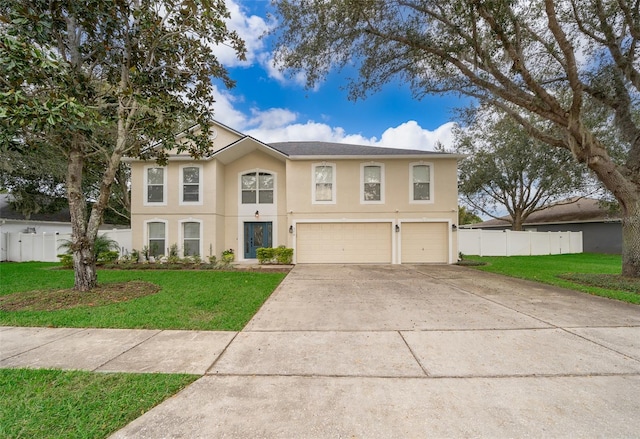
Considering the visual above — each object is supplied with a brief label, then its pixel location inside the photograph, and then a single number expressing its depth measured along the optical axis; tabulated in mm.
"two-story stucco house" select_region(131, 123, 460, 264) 12438
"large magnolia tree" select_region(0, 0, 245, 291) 5082
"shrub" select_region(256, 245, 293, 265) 12180
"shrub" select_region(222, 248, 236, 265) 11921
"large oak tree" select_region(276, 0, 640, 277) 7359
